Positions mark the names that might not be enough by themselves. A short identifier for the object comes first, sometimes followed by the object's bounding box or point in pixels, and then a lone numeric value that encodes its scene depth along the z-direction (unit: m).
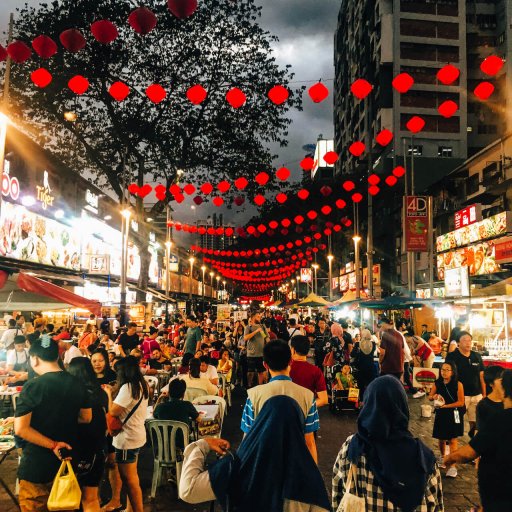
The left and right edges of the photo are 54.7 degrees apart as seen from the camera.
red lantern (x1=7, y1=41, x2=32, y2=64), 8.46
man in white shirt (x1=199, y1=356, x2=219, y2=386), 10.01
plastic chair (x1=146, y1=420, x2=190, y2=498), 6.55
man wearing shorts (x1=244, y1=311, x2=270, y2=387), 13.82
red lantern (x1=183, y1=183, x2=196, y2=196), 21.11
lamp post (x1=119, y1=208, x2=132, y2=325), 21.12
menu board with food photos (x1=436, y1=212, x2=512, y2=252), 23.64
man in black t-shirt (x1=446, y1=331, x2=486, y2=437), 8.92
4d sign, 22.89
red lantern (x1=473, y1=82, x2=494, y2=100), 10.15
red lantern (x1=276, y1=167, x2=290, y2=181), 16.98
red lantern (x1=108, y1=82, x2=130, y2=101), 10.11
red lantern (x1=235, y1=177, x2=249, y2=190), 19.19
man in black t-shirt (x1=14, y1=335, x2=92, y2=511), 4.00
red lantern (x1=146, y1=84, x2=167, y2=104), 10.21
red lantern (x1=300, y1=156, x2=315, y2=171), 15.36
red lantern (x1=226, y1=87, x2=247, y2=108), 10.19
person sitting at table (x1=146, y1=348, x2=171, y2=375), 12.70
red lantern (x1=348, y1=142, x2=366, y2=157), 14.00
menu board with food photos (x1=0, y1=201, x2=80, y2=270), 16.88
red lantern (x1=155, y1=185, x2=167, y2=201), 24.19
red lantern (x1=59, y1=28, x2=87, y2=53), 7.89
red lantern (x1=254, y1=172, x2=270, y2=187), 20.26
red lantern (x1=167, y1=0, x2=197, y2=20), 6.83
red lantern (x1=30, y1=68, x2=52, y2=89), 9.18
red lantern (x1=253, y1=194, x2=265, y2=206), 23.14
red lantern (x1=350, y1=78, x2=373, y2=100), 9.90
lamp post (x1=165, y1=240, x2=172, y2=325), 29.70
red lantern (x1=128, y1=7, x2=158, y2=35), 7.25
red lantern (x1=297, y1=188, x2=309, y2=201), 21.88
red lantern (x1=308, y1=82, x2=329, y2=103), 9.58
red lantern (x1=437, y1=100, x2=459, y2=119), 11.53
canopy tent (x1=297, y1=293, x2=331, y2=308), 25.97
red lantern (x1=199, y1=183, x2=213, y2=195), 23.05
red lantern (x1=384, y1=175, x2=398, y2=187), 21.31
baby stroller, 12.26
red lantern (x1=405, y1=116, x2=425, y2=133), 12.74
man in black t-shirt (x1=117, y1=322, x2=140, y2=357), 13.09
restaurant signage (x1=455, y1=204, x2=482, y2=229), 27.53
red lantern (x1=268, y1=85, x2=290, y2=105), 9.71
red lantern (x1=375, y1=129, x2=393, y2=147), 13.24
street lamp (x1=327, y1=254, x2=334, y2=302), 44.85
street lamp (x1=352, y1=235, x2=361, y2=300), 33.57
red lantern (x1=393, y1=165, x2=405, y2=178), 19.86
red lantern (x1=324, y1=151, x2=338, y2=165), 14.47
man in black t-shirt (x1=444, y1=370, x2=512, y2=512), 3.80
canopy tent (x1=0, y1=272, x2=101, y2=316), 9.73
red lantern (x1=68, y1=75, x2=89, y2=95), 10.23
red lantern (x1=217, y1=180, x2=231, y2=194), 21.28
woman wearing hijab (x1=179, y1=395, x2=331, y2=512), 2.59
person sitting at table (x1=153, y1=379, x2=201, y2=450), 6.70
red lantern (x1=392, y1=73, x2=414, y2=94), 10.34
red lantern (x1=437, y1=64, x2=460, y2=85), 9.87
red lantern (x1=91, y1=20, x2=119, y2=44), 7.61
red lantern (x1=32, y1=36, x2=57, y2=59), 8.23
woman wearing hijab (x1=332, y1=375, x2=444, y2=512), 3.05
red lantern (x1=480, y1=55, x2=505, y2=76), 8.99
